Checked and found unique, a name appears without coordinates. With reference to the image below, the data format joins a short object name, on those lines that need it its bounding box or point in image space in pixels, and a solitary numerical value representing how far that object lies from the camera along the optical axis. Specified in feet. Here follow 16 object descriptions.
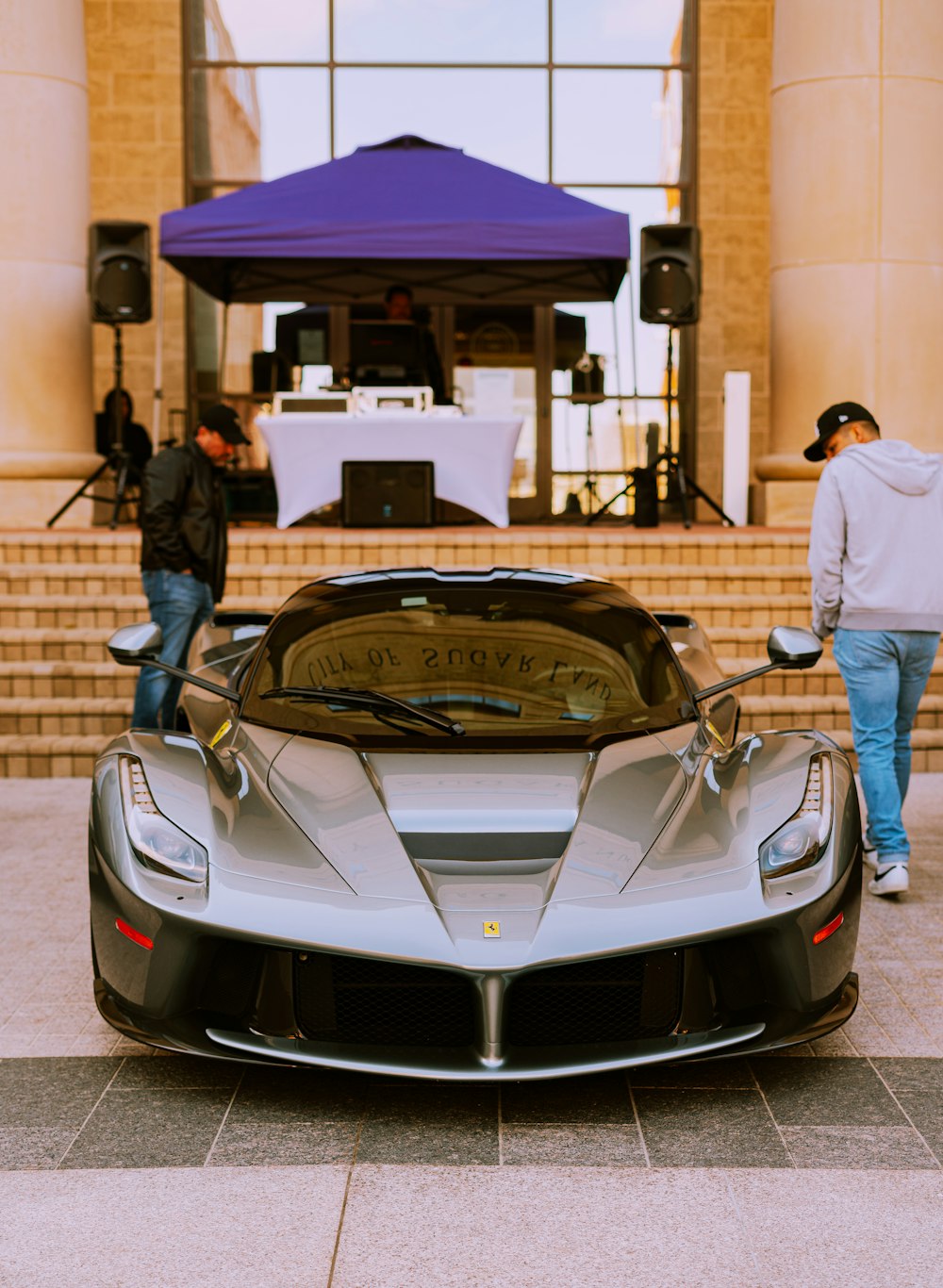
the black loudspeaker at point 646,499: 39.50
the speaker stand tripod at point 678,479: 37.97
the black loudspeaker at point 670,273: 39.83
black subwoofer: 36.99
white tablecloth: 36.78
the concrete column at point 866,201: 40.88
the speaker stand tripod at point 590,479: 53.26
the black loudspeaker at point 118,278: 39.14
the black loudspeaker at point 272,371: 53.01
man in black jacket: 24.79
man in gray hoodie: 18.30
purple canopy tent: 38.58
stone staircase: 27.22
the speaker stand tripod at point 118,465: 37.14
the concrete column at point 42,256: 40.06
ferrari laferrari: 10.95
